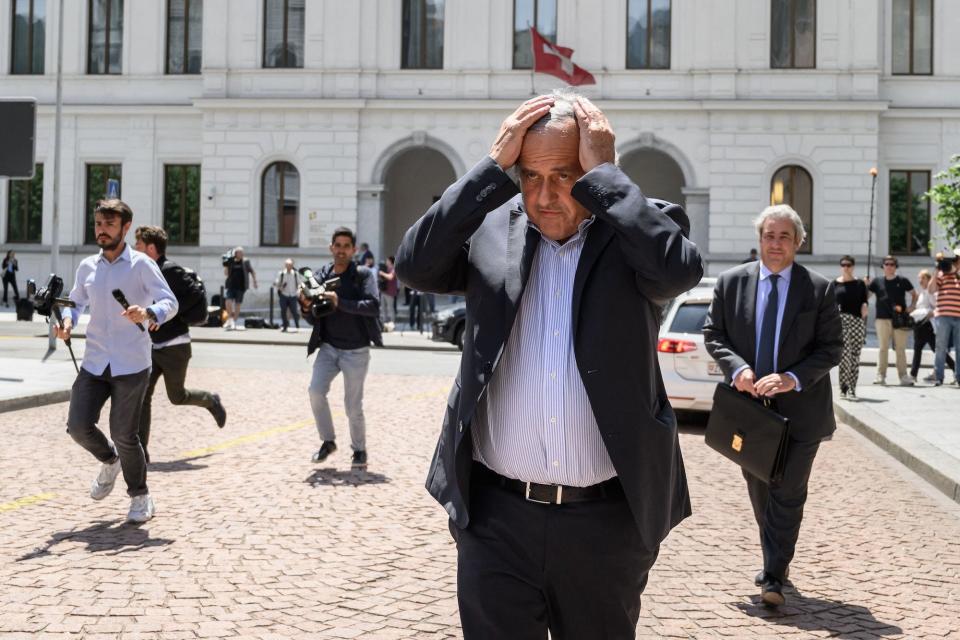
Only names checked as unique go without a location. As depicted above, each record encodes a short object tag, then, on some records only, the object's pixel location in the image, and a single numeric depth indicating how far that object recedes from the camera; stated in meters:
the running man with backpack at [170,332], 8.65
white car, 11.18
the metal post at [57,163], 20.25
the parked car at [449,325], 21.38
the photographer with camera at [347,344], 8.47
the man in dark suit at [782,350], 5.10
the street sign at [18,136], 13.15
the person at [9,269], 31.78
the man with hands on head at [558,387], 2.70
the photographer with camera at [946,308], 15.73
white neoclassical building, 29.12
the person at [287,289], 25.69
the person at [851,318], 13.59
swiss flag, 27.66
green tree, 19.06
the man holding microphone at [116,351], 6.39
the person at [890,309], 16.33
